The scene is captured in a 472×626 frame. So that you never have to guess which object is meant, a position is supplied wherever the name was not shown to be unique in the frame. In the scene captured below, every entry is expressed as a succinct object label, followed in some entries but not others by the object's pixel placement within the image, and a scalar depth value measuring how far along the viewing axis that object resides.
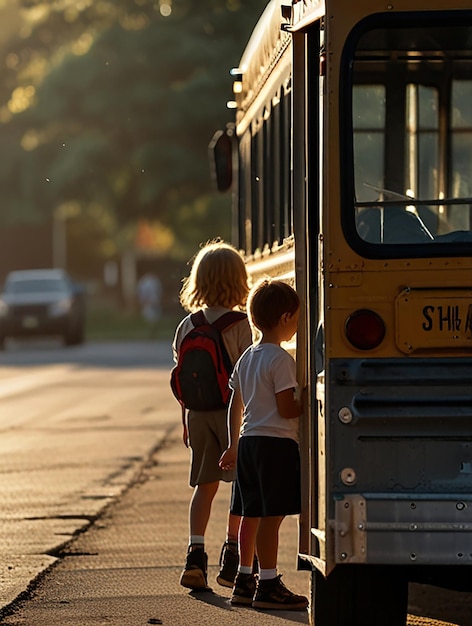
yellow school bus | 11.44
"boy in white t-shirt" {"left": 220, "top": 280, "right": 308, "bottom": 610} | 13.62
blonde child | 15.34
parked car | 74.00
